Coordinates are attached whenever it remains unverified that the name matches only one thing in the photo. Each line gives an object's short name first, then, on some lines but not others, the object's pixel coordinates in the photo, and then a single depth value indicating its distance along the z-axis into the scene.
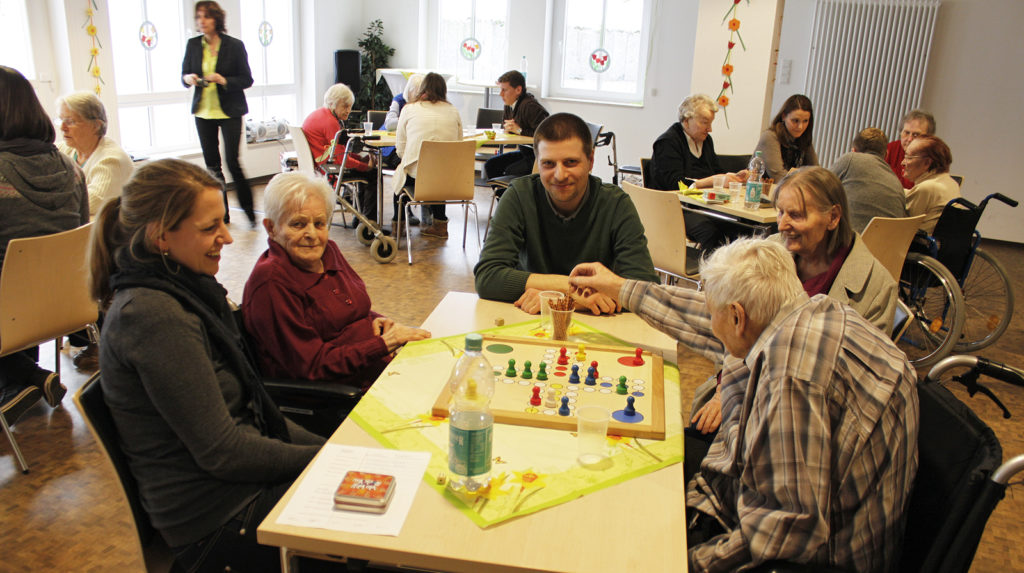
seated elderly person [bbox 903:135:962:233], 4.10
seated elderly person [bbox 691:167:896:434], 2.43
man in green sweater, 2.50
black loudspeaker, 8.79
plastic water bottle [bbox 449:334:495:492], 1.35
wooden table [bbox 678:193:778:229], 3.82
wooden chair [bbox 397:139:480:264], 5.30
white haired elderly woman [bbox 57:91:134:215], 3.57
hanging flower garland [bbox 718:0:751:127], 6.76
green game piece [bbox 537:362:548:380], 1.83
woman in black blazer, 5.98
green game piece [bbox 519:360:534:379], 1.84
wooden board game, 1.65
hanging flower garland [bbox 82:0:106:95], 6.04
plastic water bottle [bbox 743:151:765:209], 3.99
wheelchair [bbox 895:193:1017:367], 3.86
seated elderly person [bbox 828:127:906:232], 3.76
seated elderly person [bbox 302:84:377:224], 6.16
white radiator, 7.00
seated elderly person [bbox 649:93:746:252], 4.82
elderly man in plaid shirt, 1.33
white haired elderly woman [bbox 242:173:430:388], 2.04
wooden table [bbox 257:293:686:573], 1.21
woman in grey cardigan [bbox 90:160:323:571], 1.47
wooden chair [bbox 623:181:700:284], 3.77
